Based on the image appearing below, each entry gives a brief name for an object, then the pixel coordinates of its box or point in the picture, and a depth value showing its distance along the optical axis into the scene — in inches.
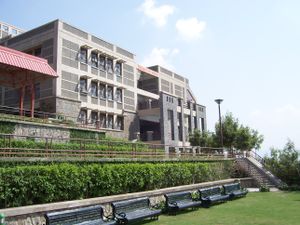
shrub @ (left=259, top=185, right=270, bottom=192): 969.9
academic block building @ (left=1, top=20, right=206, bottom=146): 1424.7
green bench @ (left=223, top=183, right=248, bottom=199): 772.7
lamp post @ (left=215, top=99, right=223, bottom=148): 1222.2
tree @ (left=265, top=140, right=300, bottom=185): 1107.3
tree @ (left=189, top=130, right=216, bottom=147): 1843.8
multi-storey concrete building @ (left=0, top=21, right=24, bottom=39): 3590.1
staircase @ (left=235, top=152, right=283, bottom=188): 1116.0
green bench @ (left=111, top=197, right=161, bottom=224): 461.1
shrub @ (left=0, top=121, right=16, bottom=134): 879.6
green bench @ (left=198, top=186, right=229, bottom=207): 653.9
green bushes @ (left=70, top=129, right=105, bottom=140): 1115.3
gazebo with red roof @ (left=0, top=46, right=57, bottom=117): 1029.8
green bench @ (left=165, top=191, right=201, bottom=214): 569.3
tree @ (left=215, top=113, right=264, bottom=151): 1450.5
